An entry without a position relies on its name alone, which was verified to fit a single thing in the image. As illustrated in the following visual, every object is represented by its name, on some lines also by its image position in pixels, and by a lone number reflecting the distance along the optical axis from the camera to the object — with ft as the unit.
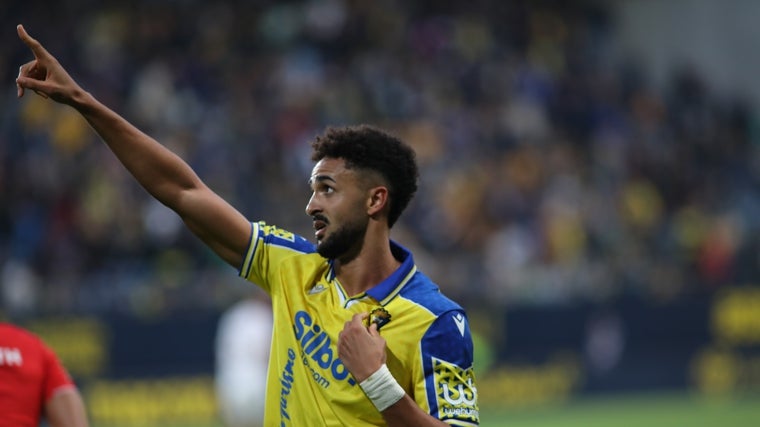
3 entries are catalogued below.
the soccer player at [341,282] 29.17
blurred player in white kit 67.77
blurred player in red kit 32.60
